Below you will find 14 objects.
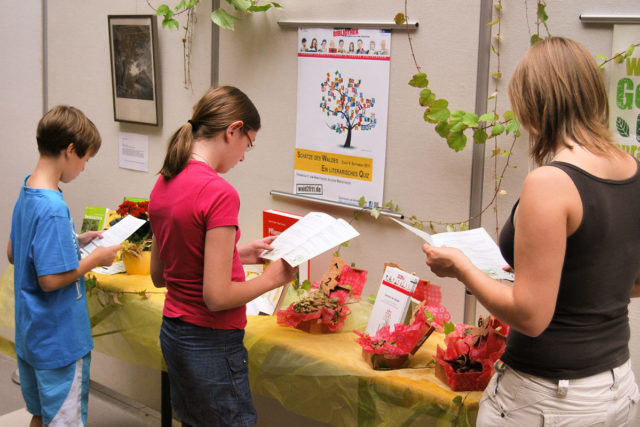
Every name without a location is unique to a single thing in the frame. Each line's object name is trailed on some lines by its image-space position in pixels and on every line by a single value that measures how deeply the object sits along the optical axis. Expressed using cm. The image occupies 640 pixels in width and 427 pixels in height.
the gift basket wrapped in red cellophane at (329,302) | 210
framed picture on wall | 297
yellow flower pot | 269
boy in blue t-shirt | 204
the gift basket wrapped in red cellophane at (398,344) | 182
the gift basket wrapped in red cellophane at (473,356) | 167
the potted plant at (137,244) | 269
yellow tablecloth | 171
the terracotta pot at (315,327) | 211
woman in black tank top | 114
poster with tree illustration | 227
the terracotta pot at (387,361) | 183
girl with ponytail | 159
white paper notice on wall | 311
